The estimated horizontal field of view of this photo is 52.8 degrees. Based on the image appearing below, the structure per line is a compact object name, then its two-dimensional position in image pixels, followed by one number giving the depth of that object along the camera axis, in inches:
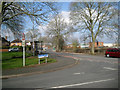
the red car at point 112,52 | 822.3
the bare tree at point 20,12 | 468.8
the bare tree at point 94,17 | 1075.9
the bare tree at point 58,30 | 1796.5
